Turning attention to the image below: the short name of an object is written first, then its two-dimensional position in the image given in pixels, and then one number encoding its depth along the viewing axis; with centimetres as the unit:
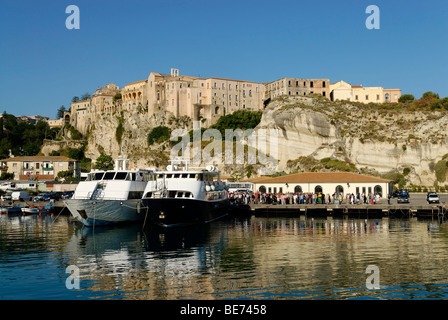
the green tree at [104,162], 13200
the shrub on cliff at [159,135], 12988
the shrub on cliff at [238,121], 12047
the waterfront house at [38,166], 12388
